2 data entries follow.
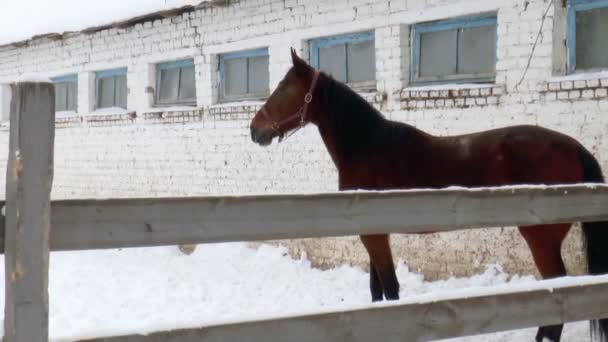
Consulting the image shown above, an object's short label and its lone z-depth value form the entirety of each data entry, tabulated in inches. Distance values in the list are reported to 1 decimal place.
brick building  247.8
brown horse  176.6
